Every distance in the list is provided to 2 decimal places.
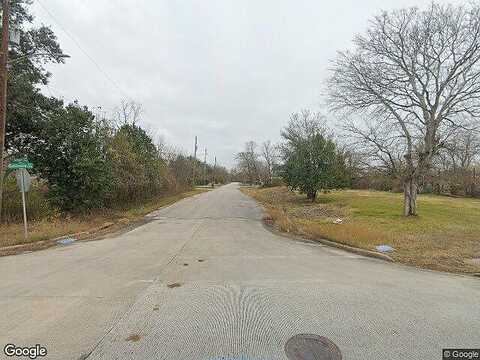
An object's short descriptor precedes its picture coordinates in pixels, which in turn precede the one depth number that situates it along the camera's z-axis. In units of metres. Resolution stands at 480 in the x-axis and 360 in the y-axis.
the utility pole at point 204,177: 81.38
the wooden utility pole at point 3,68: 9.39
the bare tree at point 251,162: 85.62
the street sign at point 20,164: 9.31
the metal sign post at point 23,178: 9.45
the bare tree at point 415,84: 14.09
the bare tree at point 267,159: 70.84
